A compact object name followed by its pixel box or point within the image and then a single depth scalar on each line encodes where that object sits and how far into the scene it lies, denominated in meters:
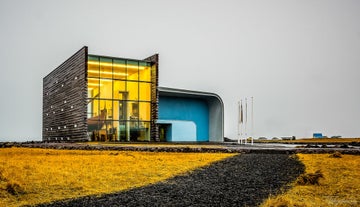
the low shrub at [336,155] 16.45
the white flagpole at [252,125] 34.09
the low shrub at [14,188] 8.81
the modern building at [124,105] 33.38
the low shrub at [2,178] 9.81
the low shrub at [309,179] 9.90
